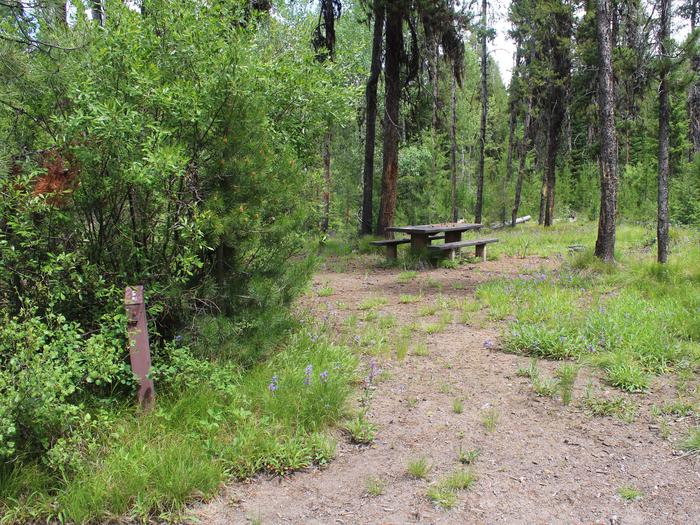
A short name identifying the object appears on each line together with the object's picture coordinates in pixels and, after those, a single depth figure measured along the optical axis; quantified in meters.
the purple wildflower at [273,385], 3.77
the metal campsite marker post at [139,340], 3.40
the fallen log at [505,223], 21.90
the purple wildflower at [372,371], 4.45
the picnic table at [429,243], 10.75
